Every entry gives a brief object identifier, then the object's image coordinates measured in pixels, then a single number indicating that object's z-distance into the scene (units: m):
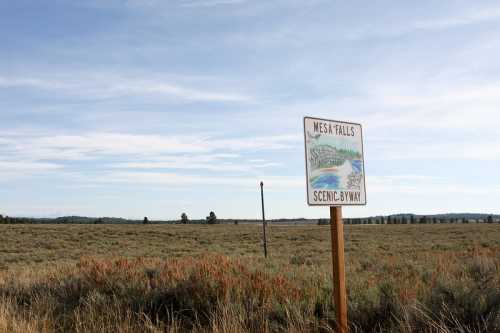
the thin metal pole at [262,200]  17.70
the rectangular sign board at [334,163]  5.96
